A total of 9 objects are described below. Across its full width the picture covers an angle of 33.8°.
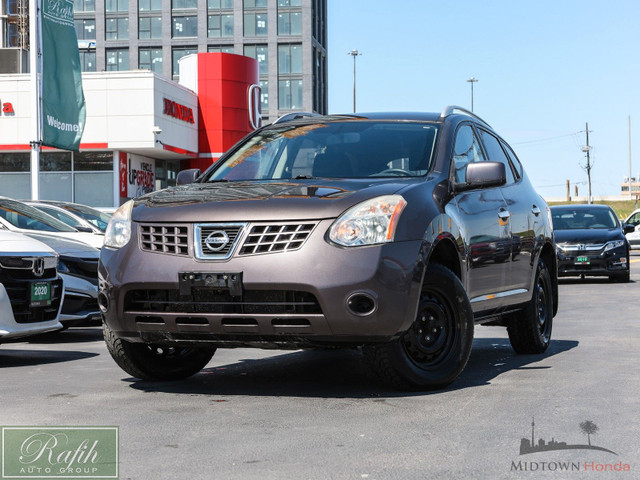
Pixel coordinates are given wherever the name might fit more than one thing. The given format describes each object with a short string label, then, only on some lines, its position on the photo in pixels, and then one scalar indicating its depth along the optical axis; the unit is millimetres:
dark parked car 20734
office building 77312
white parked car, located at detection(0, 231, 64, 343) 8188
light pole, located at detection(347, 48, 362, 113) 88375
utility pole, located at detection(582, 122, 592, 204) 99188
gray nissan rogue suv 5789
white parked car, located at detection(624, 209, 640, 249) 34438
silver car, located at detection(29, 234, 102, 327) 10352
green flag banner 22734
